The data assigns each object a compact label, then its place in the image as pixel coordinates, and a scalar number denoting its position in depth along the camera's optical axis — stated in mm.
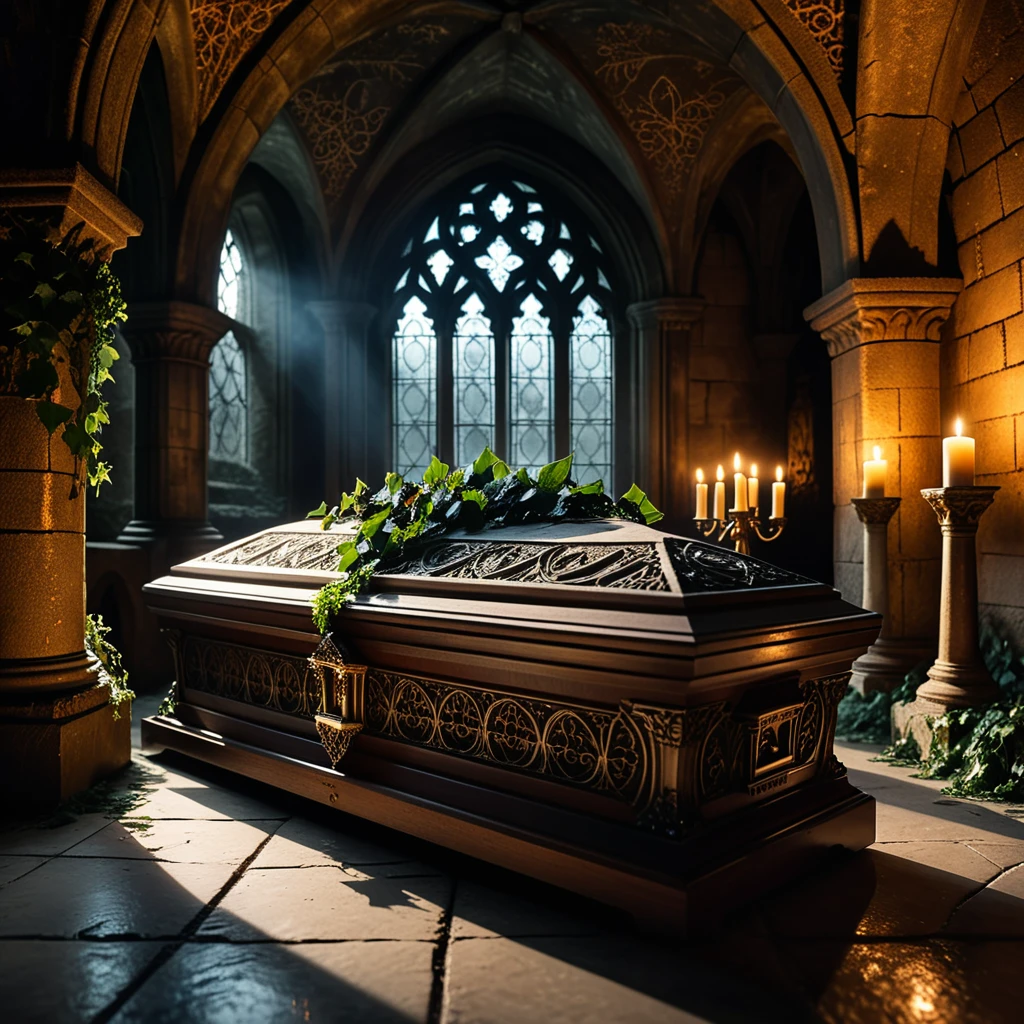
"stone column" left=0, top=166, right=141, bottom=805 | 3035
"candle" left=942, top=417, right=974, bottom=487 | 3527
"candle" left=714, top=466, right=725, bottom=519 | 4000
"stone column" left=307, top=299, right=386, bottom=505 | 8219
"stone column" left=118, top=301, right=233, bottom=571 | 5594
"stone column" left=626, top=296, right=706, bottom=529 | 8156
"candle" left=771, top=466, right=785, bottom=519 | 3863
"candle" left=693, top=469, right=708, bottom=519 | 4202
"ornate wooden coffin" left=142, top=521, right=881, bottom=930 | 2041
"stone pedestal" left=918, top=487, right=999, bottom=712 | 3613
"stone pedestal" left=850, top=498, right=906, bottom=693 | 4367
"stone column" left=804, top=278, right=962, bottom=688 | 4617
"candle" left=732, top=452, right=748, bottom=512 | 3793
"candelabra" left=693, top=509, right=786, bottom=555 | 3838
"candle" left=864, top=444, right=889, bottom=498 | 4332
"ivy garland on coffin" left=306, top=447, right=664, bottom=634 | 2926
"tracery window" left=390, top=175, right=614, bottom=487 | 8891
